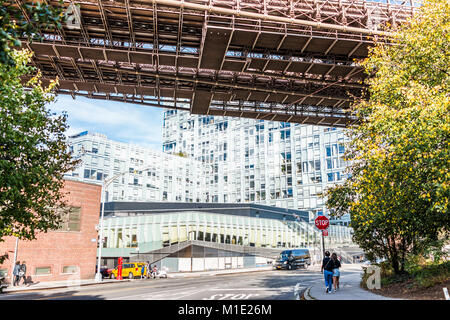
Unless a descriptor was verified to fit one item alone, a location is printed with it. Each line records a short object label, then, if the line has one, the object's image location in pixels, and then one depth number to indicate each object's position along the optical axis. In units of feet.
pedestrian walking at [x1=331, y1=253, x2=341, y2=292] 60.33
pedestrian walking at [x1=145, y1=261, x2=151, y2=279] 128.81
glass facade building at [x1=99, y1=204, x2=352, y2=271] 170.91
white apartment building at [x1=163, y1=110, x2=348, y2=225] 269.03
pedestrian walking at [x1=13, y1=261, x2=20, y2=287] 95.50
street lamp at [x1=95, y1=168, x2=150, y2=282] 108.03
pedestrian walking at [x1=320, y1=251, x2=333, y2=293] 56.53
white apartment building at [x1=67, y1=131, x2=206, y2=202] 257.14
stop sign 66.53
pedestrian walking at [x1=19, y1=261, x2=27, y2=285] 98.05
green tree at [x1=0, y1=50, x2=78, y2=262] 42.14
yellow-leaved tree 38.11
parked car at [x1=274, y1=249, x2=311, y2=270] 145.69
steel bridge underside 65.10
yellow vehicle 128.77
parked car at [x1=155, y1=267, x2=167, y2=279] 130.52
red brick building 105.19
